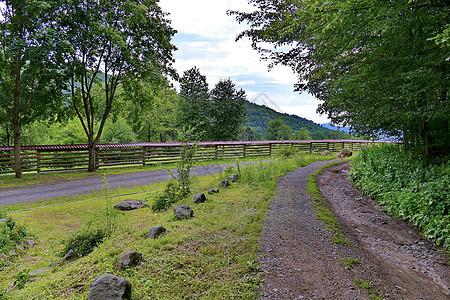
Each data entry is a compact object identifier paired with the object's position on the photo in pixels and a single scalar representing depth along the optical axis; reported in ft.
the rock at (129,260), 8.77
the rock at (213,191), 20.99
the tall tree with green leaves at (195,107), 79.87
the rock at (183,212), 14.34
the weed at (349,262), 9.40
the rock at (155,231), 11.59
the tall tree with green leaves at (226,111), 84.28
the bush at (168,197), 18.26
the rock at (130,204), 18.85
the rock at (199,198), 17.79
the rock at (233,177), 25.94
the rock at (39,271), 10.21
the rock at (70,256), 11.02
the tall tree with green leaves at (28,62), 28.30
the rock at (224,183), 23.70
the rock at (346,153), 57.16
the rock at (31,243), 13.71
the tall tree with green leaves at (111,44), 32.60
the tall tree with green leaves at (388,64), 12.74
